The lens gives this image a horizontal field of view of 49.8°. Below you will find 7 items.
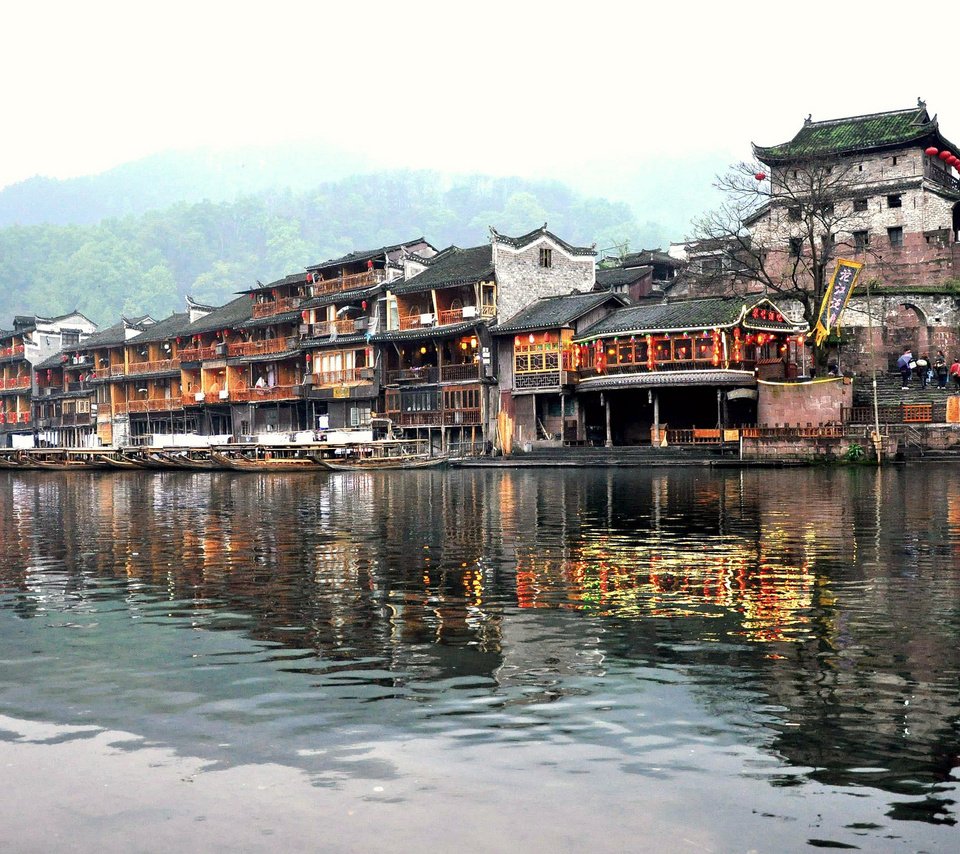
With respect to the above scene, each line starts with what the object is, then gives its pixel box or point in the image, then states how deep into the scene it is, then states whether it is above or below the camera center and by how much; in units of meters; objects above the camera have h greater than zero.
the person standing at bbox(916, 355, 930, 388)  50.33 +2.52
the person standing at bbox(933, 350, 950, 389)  50.62 +2.50
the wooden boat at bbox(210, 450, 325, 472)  55.22 -1.21
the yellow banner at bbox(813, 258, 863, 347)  45.16 +5.79
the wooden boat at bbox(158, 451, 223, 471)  60.00 -0.97
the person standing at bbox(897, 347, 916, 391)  50.09 +2.61
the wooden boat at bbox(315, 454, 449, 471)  53.82 -1.34
